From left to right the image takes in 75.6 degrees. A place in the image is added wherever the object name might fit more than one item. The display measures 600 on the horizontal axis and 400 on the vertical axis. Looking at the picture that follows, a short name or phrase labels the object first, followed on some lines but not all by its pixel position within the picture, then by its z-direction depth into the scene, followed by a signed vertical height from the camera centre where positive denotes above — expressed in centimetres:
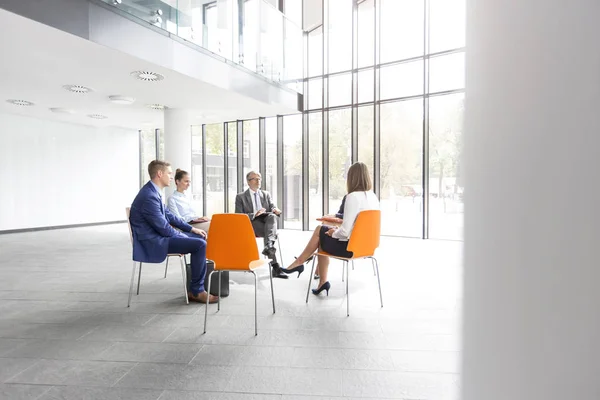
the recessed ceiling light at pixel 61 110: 920 +192
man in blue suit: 350 -43
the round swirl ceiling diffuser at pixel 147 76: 629 +189
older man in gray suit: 545 -29
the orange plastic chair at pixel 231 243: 308 -43
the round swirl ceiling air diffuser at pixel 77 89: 709 +189
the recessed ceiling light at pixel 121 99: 794 +188
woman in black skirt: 365 -36
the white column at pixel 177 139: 868 +114
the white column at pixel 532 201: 55 -2
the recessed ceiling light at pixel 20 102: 830 +191
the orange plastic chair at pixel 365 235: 347 -43
